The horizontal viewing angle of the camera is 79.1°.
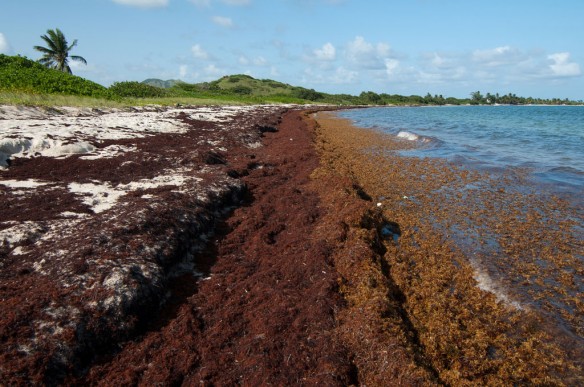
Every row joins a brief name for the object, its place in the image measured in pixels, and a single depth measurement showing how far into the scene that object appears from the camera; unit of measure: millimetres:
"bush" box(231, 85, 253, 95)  106250
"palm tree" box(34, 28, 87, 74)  54812
